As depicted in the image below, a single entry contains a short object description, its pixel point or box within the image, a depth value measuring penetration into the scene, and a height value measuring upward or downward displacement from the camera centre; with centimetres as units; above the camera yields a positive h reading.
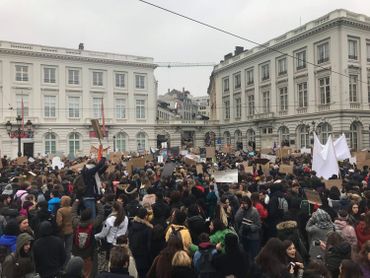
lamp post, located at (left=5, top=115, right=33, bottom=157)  3675 +157
